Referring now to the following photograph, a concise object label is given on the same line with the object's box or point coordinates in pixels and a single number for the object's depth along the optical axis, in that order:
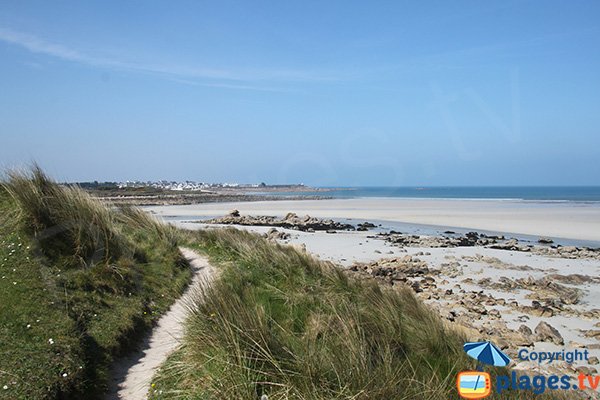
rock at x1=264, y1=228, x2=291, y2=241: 25.53
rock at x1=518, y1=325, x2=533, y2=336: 8.21
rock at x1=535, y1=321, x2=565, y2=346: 7.94
